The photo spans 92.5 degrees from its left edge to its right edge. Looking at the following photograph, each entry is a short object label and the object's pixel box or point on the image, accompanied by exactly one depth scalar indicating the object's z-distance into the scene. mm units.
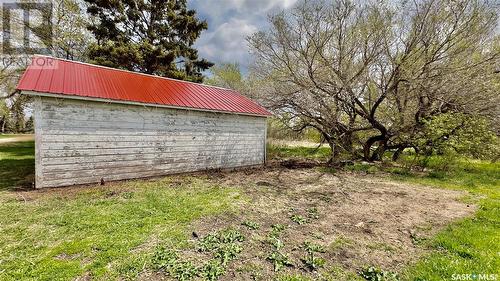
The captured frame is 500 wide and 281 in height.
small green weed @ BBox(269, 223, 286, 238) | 3677
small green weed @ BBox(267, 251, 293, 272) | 2832
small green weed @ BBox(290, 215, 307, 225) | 4195
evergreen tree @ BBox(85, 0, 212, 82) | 15624
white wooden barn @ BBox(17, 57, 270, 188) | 5691
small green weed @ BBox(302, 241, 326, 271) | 2865
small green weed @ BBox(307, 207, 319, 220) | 4473
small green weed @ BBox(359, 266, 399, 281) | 2632
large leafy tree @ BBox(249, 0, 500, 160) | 9117
